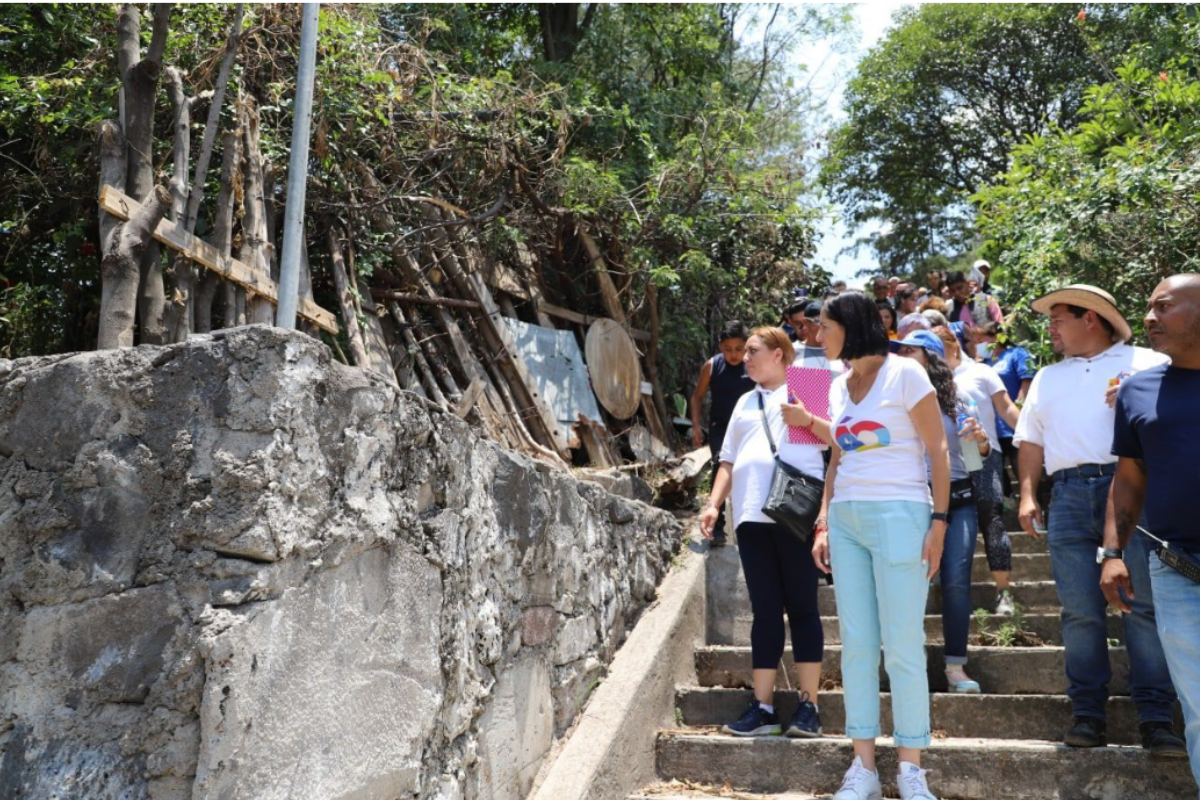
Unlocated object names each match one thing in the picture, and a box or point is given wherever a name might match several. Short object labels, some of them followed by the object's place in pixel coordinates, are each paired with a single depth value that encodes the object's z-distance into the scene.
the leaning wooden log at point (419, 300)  7.02
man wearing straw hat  3.77
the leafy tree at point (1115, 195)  6.71
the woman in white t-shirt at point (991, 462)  5.11
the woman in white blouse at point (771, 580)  4.36
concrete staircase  3.77
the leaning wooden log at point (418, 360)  6.83
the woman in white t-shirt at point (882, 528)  3.63
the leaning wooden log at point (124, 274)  4.14
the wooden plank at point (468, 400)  6.61
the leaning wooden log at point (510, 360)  7.75
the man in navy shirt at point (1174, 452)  3.12
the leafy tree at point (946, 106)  20.02
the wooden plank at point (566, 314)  8.88
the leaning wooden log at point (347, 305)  6.04
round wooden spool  8.84
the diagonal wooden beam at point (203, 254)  4.29
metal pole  4.37
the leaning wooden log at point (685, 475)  6.80
